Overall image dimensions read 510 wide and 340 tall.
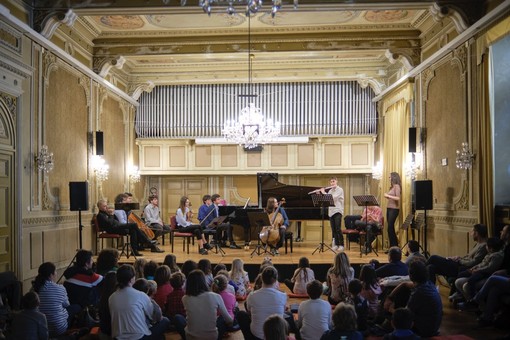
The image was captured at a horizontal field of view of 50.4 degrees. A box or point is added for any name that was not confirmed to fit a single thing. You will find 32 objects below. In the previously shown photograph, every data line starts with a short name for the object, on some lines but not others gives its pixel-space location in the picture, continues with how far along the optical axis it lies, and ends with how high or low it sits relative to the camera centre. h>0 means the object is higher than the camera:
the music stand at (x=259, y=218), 10.03 -0.63
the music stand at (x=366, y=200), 10.31 -0.33
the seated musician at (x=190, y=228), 11.23 -0.89
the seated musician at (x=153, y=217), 12.39 -0.72
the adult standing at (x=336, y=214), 11.61 -0.67
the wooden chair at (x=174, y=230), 11.18 -0.94
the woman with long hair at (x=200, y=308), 5.11 -1.16
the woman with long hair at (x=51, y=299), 5.49 -1.15
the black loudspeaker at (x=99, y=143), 11.25 +0.90
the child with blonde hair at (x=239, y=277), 7.13 -1.24
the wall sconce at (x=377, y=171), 13.59 +0.28
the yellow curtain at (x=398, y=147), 11.22 +0.79
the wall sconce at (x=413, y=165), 10.61 +0.34
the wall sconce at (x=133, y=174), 14.11 +0.31
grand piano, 11.55 -0.35
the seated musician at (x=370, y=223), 10.91 -0.82
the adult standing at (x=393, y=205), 10.97 -0.46
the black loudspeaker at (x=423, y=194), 9.24 -0.21
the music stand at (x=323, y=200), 10.30 -0.31
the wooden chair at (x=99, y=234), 10.51 -0.94
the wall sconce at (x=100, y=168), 11.38 +0.40
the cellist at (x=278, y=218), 10.59 -0.68
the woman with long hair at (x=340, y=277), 6.55 -1.16
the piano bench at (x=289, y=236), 11.02 -1.07
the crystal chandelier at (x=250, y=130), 12.30 +1.28
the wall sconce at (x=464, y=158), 8.30 +0.36
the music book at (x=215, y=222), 11.55 -0.79
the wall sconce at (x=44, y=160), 8.74 +0.44
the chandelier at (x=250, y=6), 5.05 +1.69
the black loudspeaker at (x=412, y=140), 10.57 +0.82
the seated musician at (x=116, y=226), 10.48 -0.80
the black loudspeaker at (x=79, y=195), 9.48 -0.15
